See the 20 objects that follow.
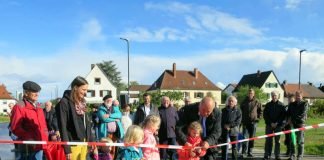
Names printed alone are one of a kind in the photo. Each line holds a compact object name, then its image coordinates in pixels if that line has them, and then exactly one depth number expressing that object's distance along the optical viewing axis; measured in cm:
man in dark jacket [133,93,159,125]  1166
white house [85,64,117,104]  7506
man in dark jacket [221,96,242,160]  1144
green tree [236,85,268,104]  7638
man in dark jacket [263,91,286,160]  1181
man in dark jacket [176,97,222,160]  706
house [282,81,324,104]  10406
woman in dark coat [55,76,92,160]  603
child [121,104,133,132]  1174
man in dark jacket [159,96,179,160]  1114
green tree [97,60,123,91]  10564
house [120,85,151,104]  11156
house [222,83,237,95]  11719
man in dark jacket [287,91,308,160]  1151
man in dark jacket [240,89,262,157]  1270
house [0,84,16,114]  10175
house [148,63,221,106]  8456
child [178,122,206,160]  704
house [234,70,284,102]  9350
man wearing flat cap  606
